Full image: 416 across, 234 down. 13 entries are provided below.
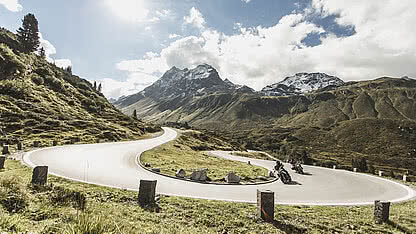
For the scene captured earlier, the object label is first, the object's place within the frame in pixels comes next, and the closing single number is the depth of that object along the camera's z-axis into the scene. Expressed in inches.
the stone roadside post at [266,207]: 431.2
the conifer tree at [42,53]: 5428.2
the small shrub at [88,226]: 224.5
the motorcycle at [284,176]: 963.3
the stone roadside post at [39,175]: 496.4
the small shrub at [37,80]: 3671.8
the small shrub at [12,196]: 332.3
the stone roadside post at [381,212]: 480.1
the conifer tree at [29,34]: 4601.4
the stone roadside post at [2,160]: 708.4
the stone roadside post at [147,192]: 471.8
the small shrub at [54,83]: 3924.7
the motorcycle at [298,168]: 1327.5
